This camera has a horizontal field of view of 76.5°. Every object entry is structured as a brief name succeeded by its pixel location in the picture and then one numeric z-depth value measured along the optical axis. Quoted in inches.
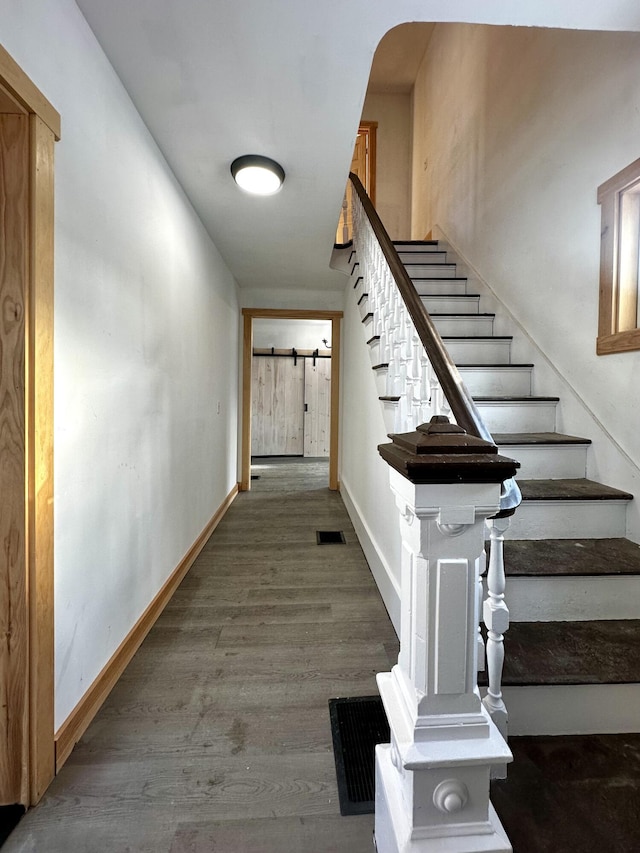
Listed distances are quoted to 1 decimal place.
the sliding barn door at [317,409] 280.7
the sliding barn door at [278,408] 278.8
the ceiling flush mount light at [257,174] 80.1
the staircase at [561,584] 48.3
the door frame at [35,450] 42.3
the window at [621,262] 69.5
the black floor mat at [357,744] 45.4
